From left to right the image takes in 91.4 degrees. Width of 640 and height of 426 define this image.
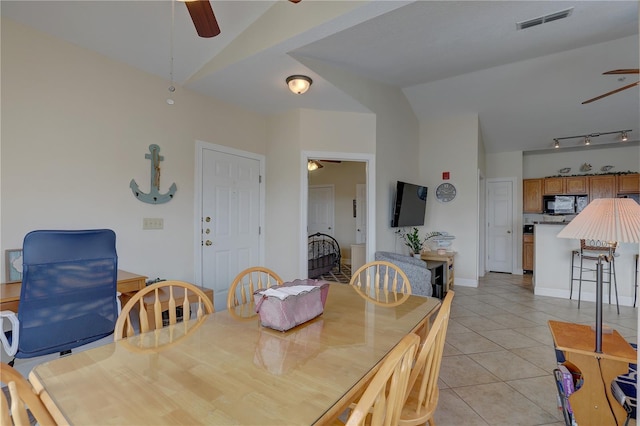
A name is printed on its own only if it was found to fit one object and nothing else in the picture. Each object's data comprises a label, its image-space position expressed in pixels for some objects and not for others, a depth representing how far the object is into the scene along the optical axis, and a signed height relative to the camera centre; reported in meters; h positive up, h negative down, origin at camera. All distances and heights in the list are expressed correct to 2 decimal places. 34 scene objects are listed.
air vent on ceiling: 2.89 +1.87
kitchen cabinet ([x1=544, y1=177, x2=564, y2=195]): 6.48 +0.63
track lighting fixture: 5.52 +1.48
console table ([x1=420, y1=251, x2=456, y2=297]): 4.80 -0.71
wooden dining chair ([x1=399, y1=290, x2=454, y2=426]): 1.21 -0.68
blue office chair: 1.66 -0.46
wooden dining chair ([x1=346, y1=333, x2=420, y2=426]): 0.71 -0.43
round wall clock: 5.44 +0.41
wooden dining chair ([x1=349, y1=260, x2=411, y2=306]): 1.87 -0.51
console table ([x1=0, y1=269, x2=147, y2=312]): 1.85 -0.51
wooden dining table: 0.81 -0.51
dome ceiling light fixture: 3.05 +1.29
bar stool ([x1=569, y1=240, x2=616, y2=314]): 4.09 -0.63
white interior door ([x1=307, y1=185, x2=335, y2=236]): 7.83 +0.14
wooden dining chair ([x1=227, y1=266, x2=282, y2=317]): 1.64 -0.49
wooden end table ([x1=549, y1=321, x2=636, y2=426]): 1.55 -0.81
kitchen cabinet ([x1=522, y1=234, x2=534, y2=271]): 6.41 -0.74
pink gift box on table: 1.34 -0.41
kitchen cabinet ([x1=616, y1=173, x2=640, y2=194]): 5.90 +0.64
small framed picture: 2.19 -0.37
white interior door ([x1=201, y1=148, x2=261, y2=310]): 3.57 -0.05
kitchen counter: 4.19 -0.72
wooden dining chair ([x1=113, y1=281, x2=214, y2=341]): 1.35 -0.48
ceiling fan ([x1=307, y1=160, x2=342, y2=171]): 6.58 +1.06
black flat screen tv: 4.55 +0.15
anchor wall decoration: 2.99 +0.30
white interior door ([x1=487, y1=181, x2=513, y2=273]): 6.59 -0.22
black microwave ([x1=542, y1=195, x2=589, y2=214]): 6.41 +0.28
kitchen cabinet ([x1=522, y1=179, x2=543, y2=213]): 6.60 +0.43
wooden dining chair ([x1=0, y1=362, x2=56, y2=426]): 0.70 -0.44
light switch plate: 2.99 -0.10
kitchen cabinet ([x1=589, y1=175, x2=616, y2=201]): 6.11 +0.61
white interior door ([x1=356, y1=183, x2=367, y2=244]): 7.33 +0.09
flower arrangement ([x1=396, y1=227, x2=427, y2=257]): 4.92 -0.41
